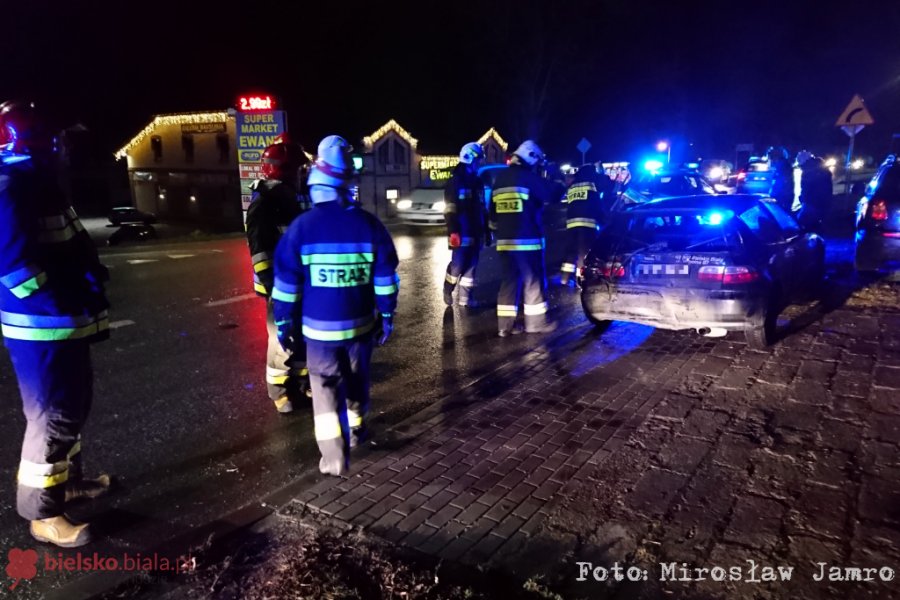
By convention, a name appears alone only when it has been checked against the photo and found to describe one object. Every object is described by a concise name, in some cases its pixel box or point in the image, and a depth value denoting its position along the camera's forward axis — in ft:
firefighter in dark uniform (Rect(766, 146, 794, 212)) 44.65
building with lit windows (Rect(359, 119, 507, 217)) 98.73
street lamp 60.34
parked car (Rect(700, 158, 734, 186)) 79.30
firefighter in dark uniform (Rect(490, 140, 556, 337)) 21.90
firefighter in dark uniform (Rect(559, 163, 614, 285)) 29.55
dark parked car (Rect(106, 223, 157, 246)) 79.65
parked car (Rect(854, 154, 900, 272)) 27.86
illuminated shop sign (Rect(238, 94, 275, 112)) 40.22
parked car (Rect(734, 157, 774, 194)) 59.26
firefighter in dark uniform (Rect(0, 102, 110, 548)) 10.38
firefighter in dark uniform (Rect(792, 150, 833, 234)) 41.60
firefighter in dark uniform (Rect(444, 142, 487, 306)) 26.53
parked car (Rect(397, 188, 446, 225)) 65.67
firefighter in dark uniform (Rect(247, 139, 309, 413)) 15.66
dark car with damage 19.85
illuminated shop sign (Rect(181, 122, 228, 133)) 114.52
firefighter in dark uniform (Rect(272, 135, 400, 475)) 11.96
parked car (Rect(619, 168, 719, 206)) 44.80
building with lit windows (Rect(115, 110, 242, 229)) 115.85
